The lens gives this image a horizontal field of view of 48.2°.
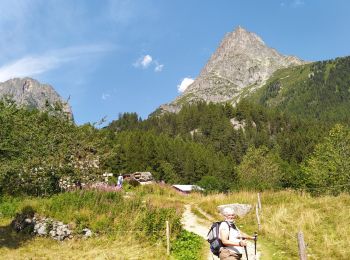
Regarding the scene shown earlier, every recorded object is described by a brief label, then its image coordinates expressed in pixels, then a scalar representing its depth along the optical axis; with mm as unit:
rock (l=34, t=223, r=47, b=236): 18797
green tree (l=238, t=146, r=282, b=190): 88750
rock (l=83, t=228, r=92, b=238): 18275
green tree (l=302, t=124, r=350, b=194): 49781
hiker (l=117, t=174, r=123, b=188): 35222
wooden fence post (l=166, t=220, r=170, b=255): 16000
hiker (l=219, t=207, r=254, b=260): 8570
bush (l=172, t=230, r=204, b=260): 15419
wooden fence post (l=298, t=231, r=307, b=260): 9258
